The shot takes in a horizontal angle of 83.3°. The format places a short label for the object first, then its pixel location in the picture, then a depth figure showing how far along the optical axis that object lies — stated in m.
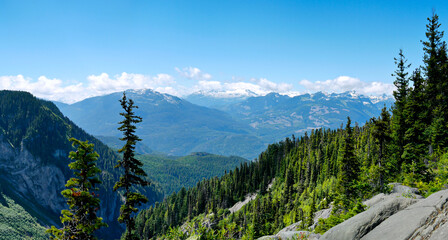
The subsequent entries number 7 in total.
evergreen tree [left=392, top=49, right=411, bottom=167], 40.03
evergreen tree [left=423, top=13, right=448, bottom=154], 38.84
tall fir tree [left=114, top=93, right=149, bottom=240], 25.06
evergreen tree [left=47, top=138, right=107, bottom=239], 21.17
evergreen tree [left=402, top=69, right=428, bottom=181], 34.97
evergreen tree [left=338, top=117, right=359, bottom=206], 39.06
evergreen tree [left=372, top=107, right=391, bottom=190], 39.02
